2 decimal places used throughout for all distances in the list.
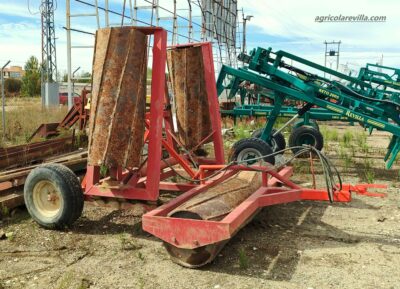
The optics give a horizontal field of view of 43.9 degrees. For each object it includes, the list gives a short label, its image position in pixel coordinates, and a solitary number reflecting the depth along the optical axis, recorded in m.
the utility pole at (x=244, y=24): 29.85
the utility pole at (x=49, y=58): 23.78
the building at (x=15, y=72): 60.57
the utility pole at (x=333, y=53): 39.31
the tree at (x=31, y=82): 49.86
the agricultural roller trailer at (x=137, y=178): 4.41
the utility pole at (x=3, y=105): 11.55
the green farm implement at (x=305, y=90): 8.16
